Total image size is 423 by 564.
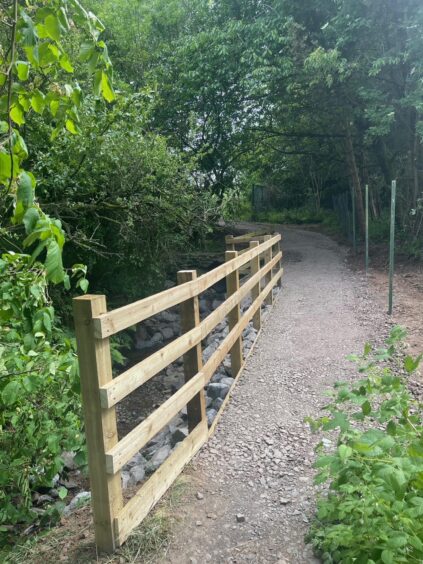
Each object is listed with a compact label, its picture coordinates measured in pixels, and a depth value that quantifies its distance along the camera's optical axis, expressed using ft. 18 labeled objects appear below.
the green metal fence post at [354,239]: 43.27
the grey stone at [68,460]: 14.69
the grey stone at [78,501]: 10.45
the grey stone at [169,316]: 34.94
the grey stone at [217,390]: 15.21
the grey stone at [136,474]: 11.76
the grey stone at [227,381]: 15.73
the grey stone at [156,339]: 32.27
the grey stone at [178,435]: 12.90
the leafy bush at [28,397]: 8.24
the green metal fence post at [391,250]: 21.39
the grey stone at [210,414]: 13.25
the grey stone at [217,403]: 14.31
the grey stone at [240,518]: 8.87
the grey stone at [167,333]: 33.01
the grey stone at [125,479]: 11.34
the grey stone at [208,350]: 22.54
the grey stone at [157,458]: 12.27
